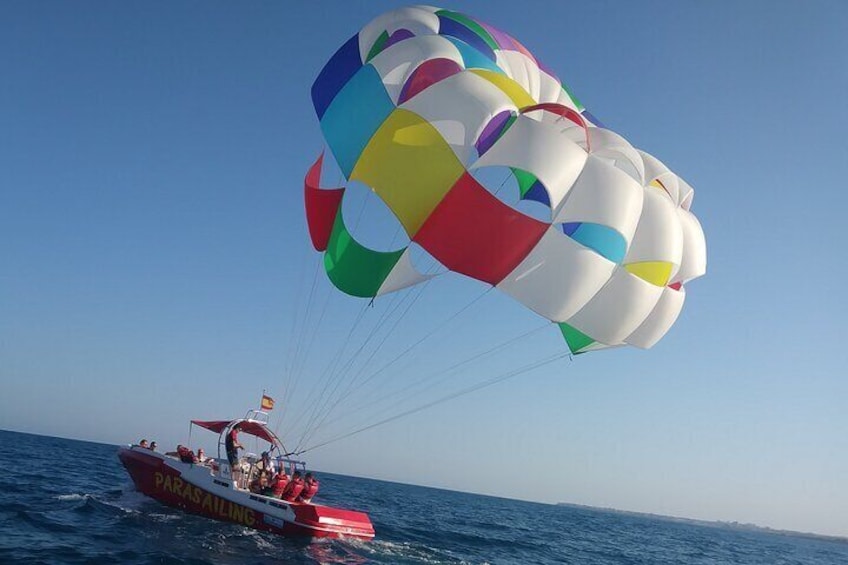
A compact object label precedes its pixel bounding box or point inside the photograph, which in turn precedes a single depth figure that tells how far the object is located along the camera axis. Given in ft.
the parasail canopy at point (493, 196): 33.09
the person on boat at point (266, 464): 51.46
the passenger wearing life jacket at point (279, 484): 48.32
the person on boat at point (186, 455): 50.96
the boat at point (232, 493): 46.29
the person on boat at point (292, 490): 48.96
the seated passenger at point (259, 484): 49.44
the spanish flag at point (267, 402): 54.13
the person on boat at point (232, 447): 50.36
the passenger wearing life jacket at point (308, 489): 49.97
